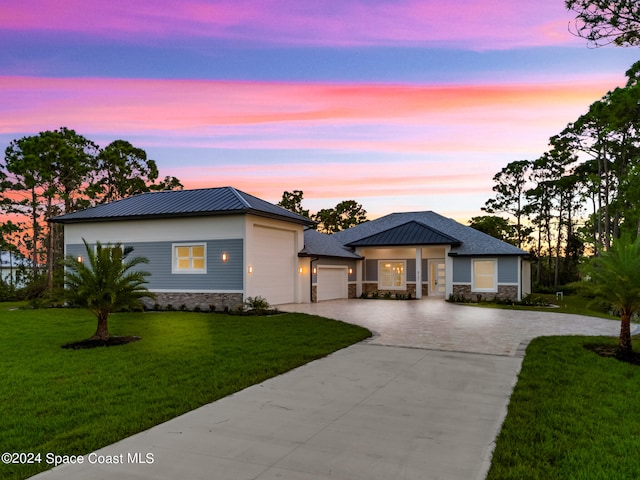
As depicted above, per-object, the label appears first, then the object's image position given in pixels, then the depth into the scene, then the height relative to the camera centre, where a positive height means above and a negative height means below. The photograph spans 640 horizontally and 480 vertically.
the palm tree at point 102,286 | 9.91 -0.57
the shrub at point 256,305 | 16.64 -1.68
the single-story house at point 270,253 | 18.36 +0.44
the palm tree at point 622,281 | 8.71 -0.36
